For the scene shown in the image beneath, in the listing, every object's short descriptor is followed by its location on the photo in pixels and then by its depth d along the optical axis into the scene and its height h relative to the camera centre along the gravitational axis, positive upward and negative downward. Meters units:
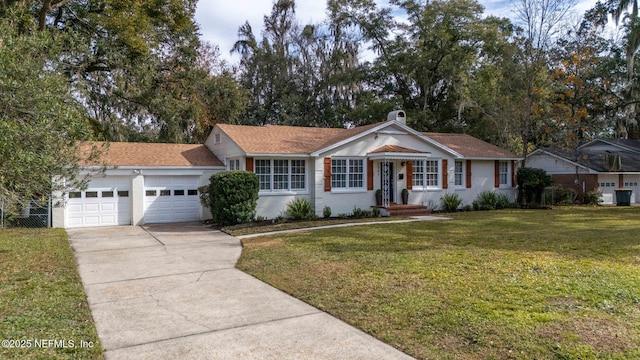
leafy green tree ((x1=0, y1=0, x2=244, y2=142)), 19.25 +6.21
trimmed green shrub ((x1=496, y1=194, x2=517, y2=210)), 21.94 -1.07
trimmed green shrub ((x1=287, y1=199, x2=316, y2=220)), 17.16 -1.02
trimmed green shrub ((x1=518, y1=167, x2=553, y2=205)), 22.39 -0.14
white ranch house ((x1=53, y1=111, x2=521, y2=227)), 16.66 +0.58
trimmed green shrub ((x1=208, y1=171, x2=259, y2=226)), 15.25 -0.36
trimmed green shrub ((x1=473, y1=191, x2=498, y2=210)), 21.52 -0.96
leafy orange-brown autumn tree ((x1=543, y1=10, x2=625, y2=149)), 24.80 +5.98
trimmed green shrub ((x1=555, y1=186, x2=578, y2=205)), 24.02 -0.84
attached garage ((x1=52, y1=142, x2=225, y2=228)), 16.16 -0.12
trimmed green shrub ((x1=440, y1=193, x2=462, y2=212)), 20.42 -0.94
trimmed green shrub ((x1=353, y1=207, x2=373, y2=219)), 18.06 -1.24
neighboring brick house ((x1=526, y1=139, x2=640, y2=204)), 25.36 +0.77
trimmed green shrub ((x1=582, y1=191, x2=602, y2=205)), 24.23 -0.99
